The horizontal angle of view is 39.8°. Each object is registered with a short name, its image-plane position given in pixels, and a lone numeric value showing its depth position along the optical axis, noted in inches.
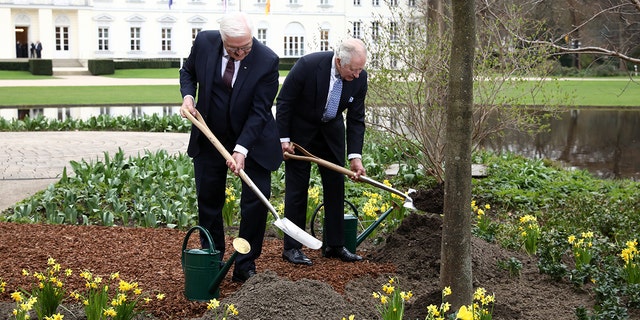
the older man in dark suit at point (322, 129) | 224.4
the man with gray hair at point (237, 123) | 204.4
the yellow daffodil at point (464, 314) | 132.0
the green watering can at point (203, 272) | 185.9
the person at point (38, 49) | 2054.6
